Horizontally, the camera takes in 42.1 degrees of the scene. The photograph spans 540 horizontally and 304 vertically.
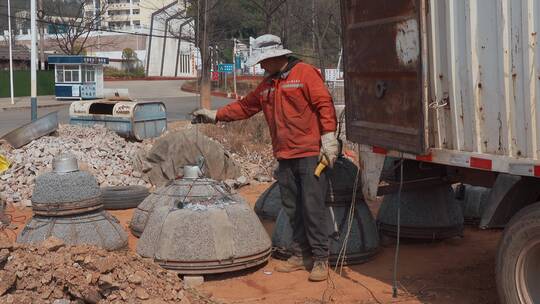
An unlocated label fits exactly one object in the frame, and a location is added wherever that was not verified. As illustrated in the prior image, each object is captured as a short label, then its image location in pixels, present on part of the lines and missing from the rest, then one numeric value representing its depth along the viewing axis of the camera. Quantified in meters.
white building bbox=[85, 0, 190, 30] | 103.48
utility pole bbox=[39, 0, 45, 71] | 48.25
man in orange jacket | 5.92
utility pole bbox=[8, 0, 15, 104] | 36.62
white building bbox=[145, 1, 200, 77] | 75.12
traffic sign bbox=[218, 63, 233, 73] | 41.69
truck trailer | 4.40
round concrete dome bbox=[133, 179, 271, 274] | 6.04
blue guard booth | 39.66
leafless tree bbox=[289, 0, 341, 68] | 34.41
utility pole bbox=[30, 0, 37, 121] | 21.53
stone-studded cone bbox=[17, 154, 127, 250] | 6.62
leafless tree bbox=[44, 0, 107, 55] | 52.97
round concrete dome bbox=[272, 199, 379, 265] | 6.45
